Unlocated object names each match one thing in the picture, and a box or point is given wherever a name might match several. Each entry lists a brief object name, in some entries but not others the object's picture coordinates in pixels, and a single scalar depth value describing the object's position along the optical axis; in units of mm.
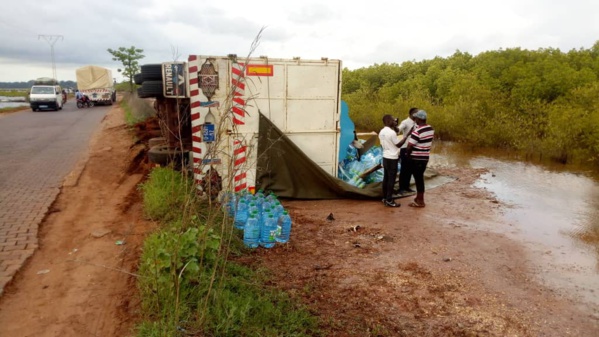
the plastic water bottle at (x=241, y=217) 6082
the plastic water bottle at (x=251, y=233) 5582
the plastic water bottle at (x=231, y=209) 5857
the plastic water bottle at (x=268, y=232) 5621
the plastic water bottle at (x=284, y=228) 5797
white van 27156
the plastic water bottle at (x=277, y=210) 5867
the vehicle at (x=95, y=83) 31859
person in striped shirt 7637
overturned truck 7250
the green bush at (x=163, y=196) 6496
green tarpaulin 7625
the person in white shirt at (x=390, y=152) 7598
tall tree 50188
